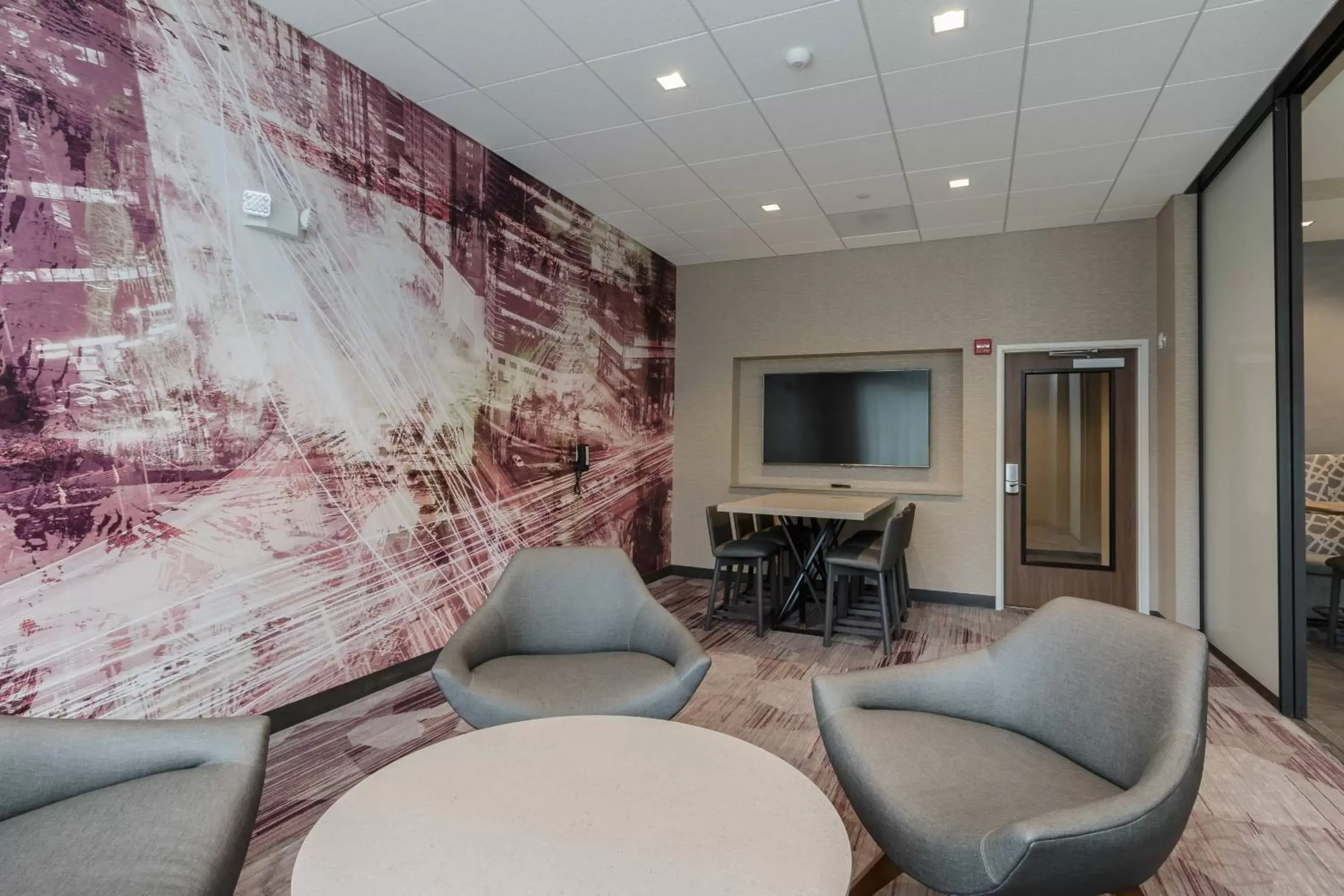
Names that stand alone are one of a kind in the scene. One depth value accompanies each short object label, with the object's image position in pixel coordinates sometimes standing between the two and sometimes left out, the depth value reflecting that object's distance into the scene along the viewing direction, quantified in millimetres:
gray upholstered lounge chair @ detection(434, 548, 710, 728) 2150
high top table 4500
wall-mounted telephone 5055
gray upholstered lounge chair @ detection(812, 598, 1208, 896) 1279
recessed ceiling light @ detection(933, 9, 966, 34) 2756
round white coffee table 1143
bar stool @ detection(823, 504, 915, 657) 4164
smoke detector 3020
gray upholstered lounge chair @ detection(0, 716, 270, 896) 1237
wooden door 5188
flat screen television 5871
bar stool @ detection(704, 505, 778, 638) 4559
